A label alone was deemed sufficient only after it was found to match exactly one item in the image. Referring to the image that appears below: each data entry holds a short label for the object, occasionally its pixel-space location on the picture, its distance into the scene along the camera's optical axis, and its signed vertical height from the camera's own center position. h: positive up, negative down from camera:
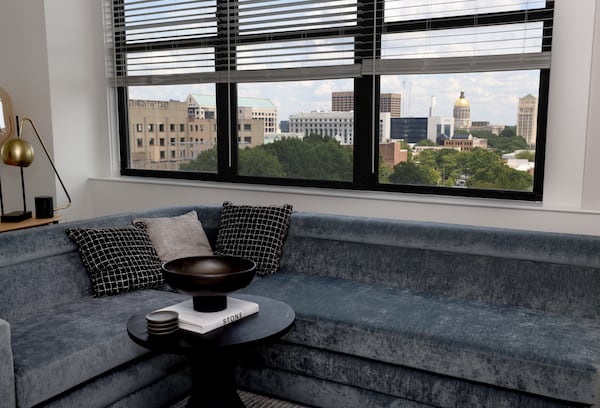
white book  1.96 -0.65
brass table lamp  3.49 -0.15
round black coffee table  1.86 -0.69
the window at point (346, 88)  3.08 +0.25
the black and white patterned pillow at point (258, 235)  3.09 -0.57
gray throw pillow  3.06 -0.58
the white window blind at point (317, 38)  3.03 +0.55
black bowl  1.96 -0.52
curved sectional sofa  2.04 -0.78
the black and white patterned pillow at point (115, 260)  2.71 -0.62
